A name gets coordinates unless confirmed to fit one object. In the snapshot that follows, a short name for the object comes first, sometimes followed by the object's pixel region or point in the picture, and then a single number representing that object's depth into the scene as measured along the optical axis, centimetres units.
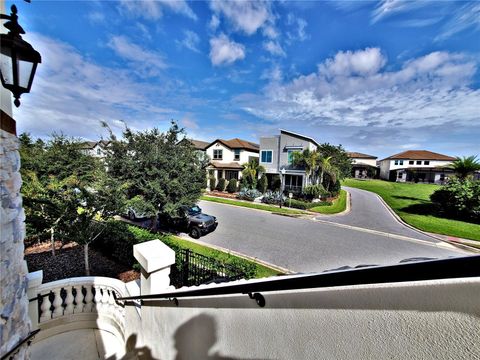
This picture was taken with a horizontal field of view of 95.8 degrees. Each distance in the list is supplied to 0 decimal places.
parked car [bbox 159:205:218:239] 1230
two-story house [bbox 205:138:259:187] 2956
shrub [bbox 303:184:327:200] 2234
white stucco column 325
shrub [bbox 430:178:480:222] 1427
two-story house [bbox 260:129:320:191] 2464
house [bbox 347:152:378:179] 5253
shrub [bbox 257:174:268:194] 2597
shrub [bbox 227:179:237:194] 2784
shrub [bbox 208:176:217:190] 3005
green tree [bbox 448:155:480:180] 1738
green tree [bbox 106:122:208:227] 1071
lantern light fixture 240
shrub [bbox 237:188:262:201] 2442
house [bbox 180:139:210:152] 3951
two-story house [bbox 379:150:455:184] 4039
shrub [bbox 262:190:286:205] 2220
